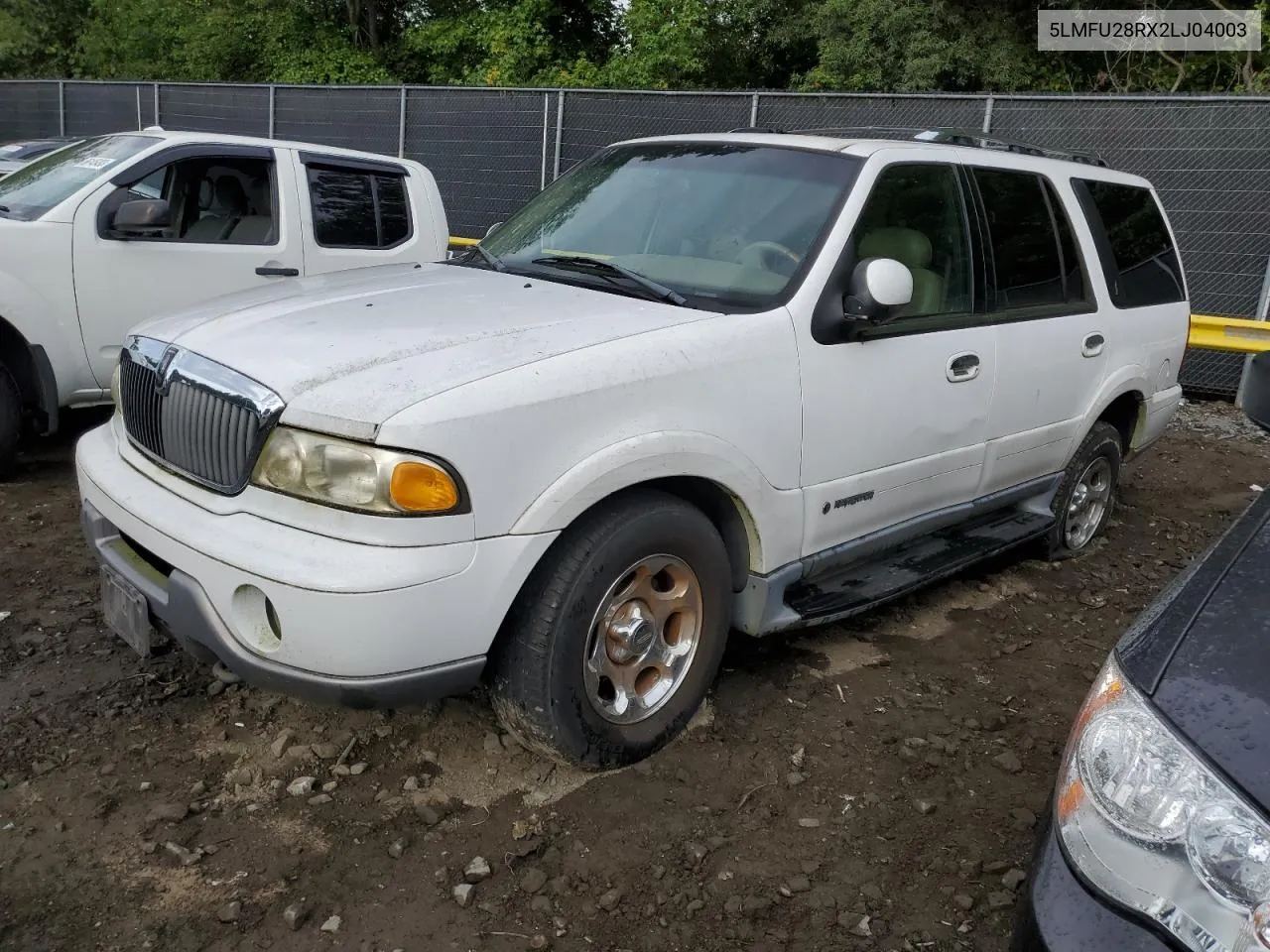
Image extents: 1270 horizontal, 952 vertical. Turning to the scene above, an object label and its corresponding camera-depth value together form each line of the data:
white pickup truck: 5.33
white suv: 2.52
